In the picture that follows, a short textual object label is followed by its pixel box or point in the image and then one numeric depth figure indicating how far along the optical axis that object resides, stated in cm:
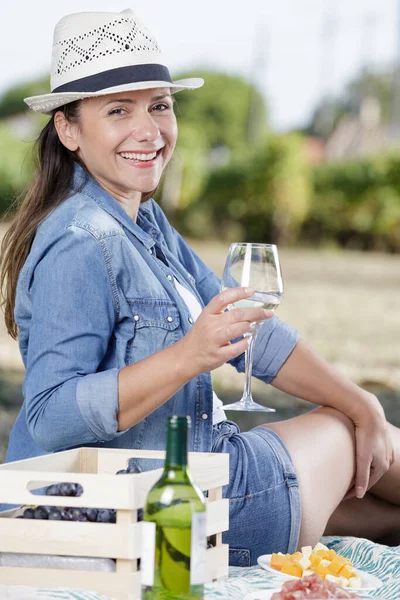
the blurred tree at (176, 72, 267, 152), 5254
